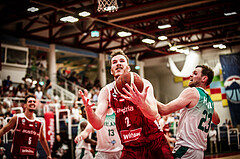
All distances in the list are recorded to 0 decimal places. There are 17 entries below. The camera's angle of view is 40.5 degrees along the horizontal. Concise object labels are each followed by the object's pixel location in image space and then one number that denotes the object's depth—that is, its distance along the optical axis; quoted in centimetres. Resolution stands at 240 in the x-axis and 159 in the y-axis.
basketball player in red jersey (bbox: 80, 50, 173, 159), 363
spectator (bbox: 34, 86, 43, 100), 1500
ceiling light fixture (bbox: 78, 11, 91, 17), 1217
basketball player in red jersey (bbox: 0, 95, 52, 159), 633
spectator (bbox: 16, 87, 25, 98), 1509
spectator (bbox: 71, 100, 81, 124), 1349
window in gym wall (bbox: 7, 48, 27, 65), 1800
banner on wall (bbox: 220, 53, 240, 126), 2150
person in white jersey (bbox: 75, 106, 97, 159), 712
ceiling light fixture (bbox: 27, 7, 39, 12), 1399
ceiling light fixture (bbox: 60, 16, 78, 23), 1234
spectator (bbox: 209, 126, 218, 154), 1719
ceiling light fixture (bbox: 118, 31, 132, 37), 1544
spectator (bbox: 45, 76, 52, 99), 1734
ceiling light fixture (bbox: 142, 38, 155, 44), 1689
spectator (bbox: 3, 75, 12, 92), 1611
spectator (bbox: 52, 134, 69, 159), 1193
